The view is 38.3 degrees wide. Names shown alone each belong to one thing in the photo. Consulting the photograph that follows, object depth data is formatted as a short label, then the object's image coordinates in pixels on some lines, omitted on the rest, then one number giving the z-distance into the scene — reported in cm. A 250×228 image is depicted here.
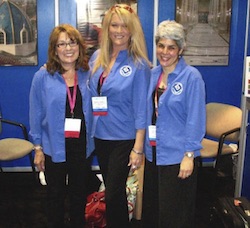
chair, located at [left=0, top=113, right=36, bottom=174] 326
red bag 273
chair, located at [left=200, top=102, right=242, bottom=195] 325
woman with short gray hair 194
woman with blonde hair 212
